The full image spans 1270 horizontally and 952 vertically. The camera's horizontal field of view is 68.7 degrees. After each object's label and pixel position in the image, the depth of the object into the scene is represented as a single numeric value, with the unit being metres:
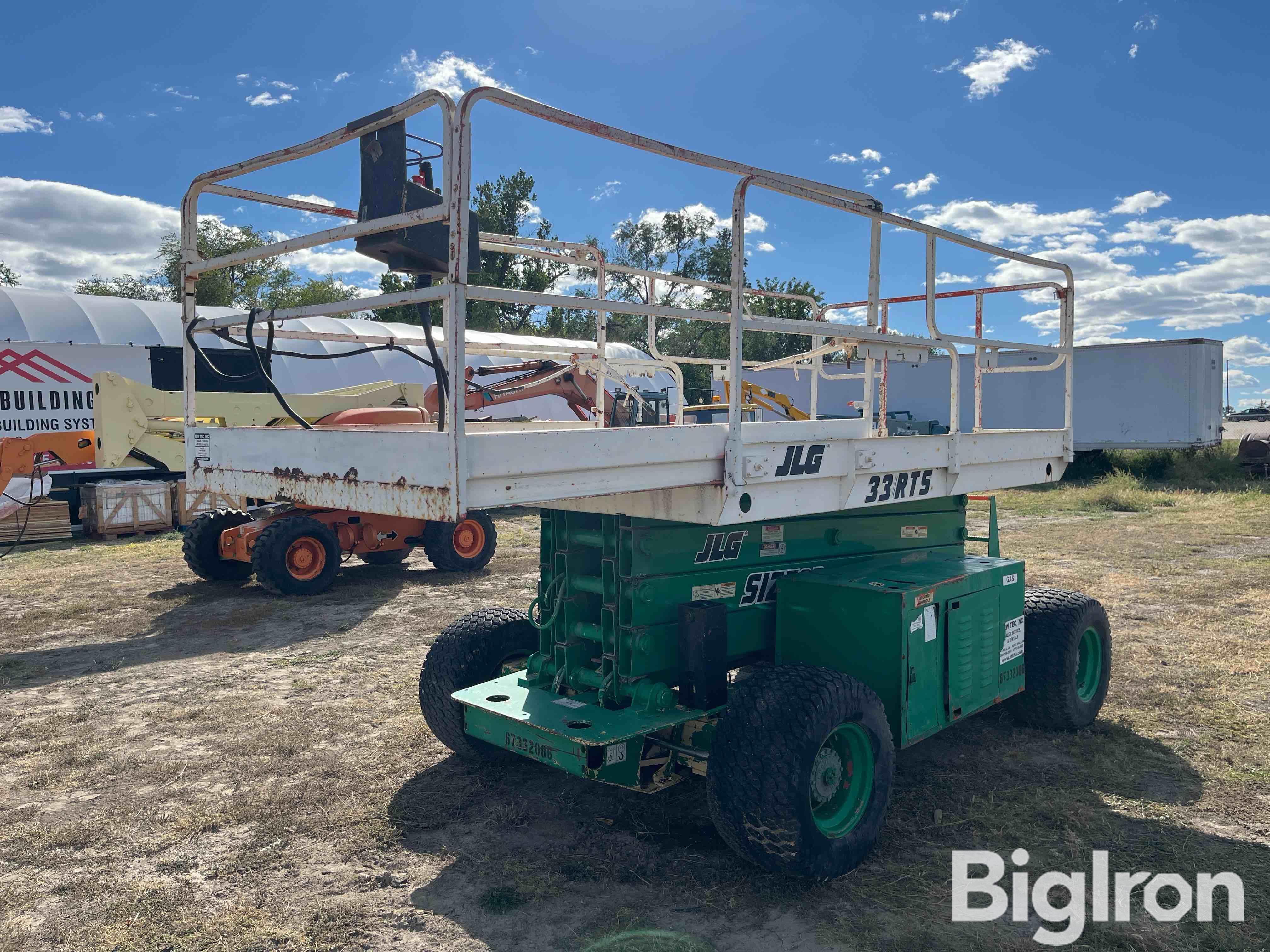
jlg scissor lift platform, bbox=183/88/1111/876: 3.12
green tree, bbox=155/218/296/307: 38.81
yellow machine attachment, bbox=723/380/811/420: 13.56
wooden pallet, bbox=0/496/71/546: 12.86
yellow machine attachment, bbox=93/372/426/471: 10.01
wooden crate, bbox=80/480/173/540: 12.99
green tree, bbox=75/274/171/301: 39.38
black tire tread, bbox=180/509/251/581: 9.73
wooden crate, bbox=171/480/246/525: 13.72
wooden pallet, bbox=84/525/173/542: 13.02
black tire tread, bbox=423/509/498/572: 10.41
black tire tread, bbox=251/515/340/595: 9.04
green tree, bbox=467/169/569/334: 33.34
